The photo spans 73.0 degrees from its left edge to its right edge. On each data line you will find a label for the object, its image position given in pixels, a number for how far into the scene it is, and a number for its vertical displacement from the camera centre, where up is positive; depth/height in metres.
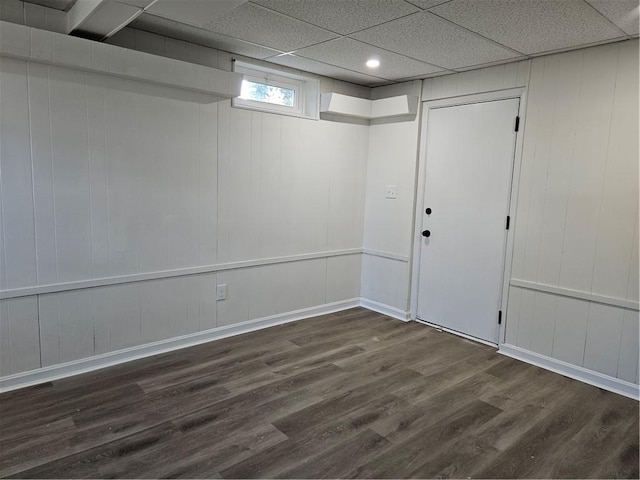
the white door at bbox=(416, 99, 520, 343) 3.59 -0.17
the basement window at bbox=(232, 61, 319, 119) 3.69 +0.88
